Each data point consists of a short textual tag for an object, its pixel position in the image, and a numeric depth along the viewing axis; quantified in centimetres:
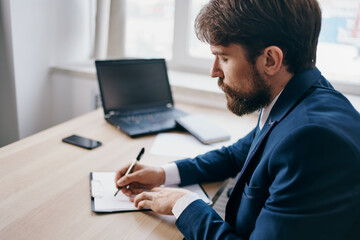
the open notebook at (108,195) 93
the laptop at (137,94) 152
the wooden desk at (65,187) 84
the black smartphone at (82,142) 128
